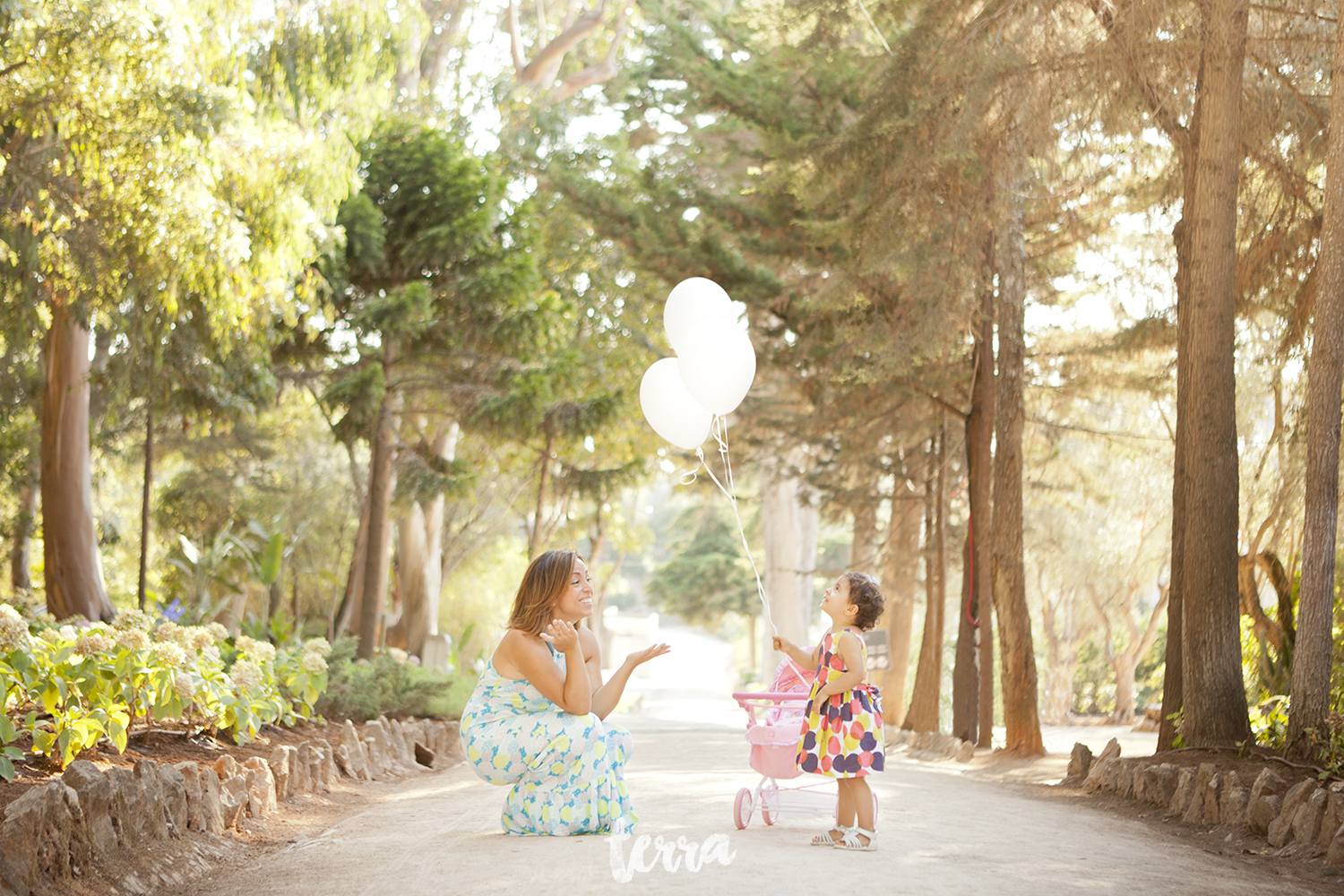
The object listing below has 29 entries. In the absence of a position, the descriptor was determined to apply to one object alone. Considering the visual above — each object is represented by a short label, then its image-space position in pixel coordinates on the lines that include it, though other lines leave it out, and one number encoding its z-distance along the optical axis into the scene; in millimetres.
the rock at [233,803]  5117
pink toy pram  5477
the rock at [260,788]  5555
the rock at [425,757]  9438
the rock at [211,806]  4922
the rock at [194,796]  4844
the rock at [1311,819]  5383
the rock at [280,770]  6148
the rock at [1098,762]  8153
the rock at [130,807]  4273
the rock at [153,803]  4457
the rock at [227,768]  5449
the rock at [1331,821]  5270
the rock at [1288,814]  5547
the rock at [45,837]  3645
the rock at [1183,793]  6633
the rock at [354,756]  7551
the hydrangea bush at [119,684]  5121
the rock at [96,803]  4074
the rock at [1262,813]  5824
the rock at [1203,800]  6345
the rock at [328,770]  6883
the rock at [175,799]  4641
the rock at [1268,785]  5973
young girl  4957
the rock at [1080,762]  8734
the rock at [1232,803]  6066
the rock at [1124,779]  7575
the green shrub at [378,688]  9414
